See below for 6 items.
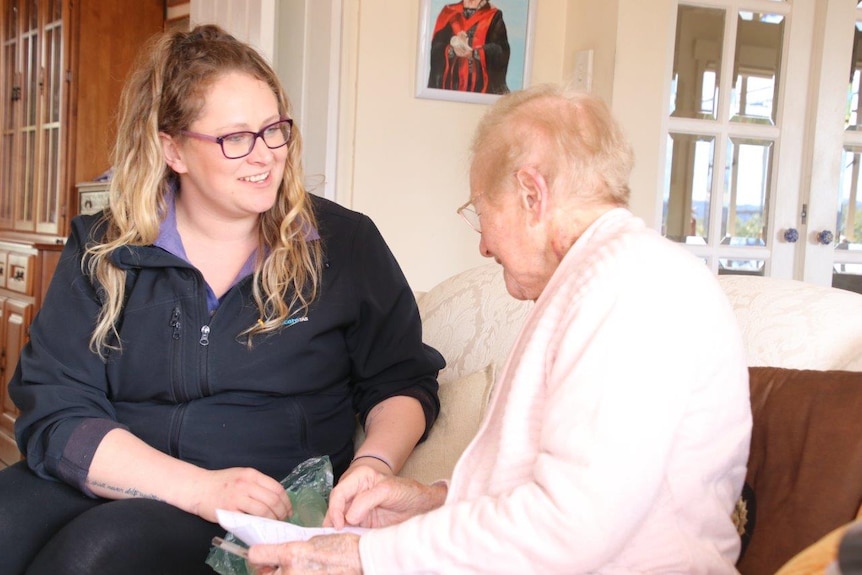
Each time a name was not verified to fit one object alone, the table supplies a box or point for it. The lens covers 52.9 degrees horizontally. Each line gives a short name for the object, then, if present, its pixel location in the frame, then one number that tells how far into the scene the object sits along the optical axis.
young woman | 1.43
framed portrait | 3.27
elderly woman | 0.90
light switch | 3.34
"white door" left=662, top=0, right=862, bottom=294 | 3.37
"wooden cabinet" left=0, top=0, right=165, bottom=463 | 3.96
